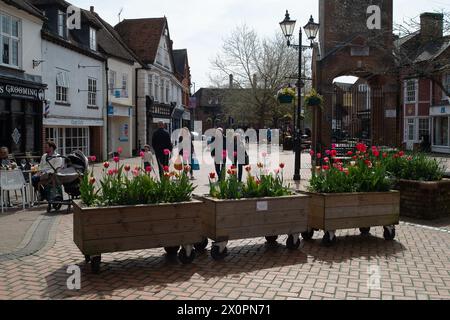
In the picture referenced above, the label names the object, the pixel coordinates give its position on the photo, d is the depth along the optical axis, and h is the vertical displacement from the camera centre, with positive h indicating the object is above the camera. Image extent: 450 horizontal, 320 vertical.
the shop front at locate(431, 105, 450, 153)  33.44 +1.32
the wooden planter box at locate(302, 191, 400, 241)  6.75 -0.93
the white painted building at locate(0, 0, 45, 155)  15.51 +2.37
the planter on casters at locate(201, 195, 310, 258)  6.02 -0.93
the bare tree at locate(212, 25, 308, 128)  47.19 +6.78
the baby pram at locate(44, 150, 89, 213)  9.96 -0.71
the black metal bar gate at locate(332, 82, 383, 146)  21.72 +1.46
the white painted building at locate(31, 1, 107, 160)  19.42 +2.91
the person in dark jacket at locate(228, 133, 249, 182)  12.81 -0.19
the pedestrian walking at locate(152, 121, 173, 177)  12.74 +0.17
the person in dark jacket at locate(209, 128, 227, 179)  13.33 -0.05
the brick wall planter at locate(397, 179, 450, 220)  8.91 -0.99
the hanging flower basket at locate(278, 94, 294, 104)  17.36 +1.80
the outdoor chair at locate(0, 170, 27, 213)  9.99 -0.72
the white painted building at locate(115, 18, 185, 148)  32.97 +5.88
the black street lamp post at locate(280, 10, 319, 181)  14.84 +3.61
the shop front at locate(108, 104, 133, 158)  28.48 +1.06
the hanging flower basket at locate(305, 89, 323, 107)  17.48 +1.77
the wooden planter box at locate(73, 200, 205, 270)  5.32 -0.93
